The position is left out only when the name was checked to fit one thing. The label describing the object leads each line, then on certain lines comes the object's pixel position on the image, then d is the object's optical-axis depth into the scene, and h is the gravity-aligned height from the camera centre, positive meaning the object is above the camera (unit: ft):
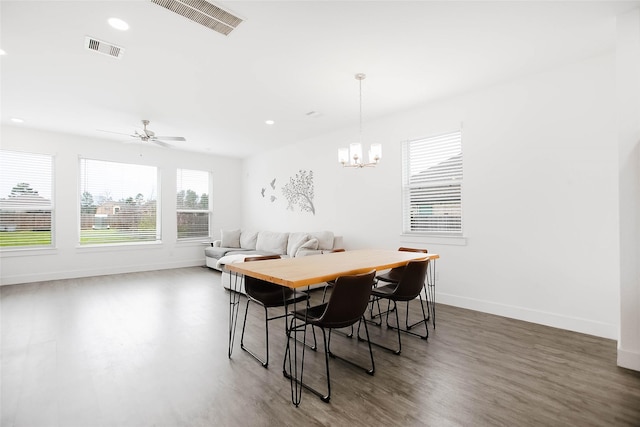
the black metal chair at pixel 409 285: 9.27 -2.18
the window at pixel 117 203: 20.77 +0.80
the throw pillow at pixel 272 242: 20.47 -1.92
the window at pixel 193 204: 24.84 +0.83
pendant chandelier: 11.38 +2.27
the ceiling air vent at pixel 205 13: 7.61 +5.19
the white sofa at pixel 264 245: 17.43 -2.05
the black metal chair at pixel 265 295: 8.70 -2.40
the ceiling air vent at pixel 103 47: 9.31 +5.19
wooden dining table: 6.98 -1.46
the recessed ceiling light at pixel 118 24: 8.33 +5.21
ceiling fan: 15.99 +4.01
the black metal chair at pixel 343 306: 6.84 -2.13
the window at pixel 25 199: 18.08 +0.92
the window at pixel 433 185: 13.97 +1.37
